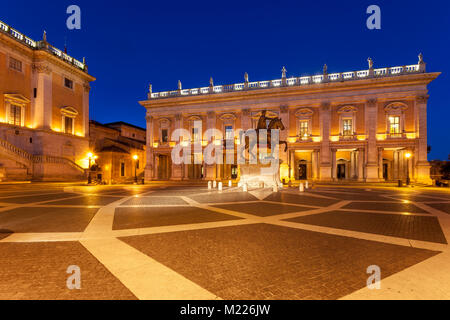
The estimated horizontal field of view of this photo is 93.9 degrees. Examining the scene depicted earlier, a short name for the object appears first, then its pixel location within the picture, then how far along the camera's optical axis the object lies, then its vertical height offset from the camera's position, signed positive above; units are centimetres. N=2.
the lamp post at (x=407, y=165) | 2575 -20
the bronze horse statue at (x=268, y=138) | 1534 +193
